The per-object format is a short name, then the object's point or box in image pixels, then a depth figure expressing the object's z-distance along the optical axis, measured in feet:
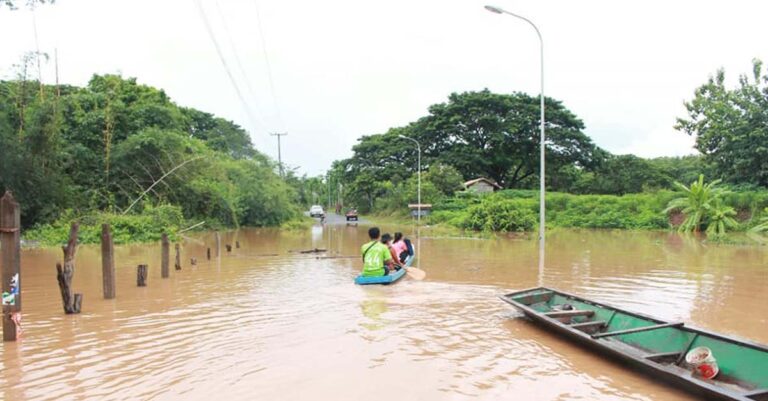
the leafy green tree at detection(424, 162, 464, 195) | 151.23
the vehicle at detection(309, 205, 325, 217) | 182.19
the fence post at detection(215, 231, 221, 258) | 62.32
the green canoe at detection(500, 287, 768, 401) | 17.51
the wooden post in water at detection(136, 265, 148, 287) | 41.47
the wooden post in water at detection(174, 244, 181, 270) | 51.37
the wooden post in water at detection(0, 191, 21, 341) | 23.72
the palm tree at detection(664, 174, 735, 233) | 96.02
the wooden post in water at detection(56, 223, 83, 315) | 30.37
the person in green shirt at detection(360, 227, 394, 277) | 39.24
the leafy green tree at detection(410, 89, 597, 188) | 154.92
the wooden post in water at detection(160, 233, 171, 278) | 45.91
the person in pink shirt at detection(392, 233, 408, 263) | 48.73
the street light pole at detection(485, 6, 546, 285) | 56.85
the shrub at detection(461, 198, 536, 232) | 104.32
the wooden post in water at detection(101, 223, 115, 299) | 35.43
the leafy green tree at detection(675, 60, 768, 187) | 102.22
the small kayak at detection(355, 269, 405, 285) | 38.78
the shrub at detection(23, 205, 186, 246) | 73.61
